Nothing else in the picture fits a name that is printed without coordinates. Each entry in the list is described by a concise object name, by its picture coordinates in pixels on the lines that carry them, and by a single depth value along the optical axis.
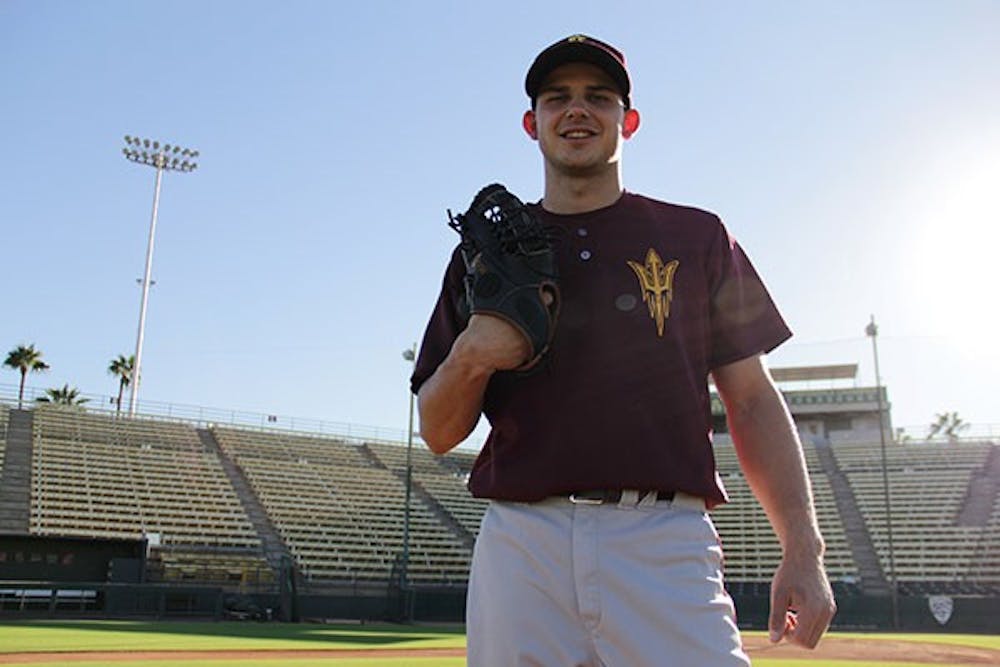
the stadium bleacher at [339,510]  28.36
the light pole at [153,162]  38.72
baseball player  1.85
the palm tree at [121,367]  53.38
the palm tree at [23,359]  49.59
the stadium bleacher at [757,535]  30.20
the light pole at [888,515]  25.44
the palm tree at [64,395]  48.34
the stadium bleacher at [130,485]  25.53
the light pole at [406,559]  25.04
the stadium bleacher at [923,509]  28.94
